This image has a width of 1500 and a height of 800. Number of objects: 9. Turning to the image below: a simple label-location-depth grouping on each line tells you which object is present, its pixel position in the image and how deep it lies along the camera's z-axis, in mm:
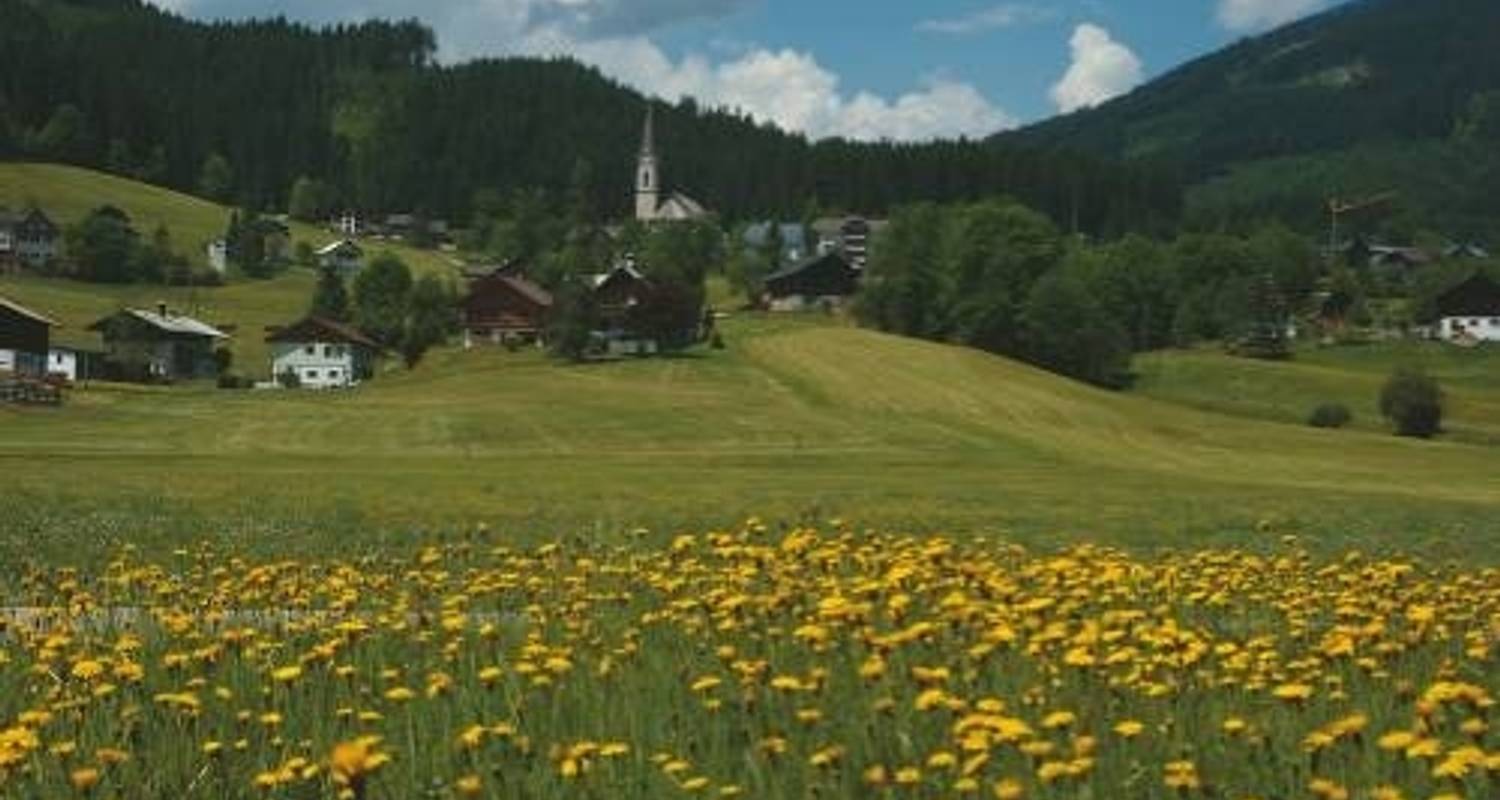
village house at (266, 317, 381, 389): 136000
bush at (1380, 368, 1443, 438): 108812
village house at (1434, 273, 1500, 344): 188875
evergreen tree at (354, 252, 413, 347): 147750
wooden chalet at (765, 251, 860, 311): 182500
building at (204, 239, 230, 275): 193250
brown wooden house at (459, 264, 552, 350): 143000
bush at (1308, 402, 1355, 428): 110938
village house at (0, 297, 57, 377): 121938
